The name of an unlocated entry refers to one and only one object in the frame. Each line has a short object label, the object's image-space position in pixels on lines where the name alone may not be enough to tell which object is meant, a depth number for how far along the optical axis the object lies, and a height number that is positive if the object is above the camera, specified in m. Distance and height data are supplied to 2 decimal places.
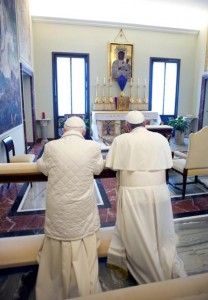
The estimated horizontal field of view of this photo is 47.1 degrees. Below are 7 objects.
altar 9.04 -0.74
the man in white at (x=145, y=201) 2.06 -0.83
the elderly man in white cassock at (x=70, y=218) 1.81 -0.89
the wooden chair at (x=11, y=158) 4.78 -1.09
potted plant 9.47 -0.88
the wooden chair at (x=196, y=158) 4.05 -0.92
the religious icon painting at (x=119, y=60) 9.88 +1.84
